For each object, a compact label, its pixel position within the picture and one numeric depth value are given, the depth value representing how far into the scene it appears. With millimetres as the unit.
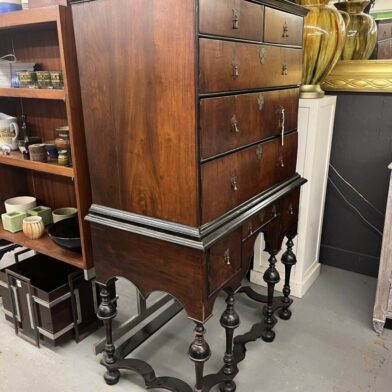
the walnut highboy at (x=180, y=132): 1163
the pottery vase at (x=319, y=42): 2014
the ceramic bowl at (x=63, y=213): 2043
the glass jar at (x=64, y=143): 1712
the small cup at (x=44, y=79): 1686
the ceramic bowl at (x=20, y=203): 2104
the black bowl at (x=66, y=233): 1740
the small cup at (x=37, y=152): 1791
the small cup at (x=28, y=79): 1757
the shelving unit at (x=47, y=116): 1466
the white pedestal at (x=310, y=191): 2162
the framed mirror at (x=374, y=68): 2309
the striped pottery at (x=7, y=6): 1731
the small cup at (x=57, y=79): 1645
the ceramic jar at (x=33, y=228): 1932
